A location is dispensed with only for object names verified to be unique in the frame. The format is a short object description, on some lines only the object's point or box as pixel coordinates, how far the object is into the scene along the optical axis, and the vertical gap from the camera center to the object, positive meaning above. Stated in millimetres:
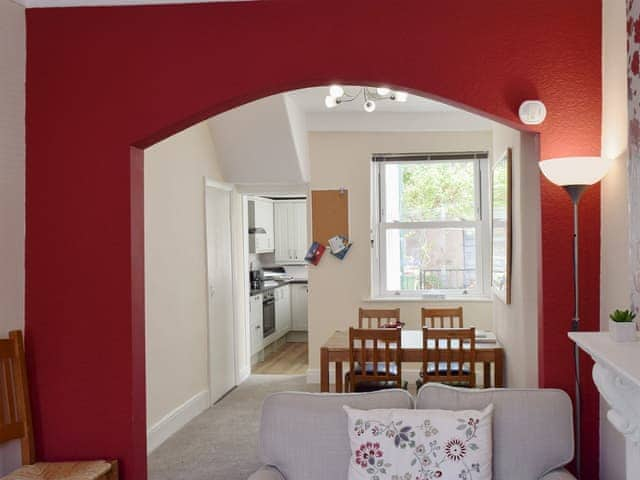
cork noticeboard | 6102 +234
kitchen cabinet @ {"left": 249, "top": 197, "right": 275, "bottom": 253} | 7812 +201
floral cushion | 2199 -770
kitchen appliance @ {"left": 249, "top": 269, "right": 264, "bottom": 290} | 7866 -548
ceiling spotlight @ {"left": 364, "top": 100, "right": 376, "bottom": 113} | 4777 +1036
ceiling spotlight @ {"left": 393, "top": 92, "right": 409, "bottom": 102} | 4489 +1048
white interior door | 5516 -518
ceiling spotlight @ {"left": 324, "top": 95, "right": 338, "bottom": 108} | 4586 +1033
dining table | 4160 -819
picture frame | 3908 +76
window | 6055 +119
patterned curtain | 2207 +337
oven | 7684 -989
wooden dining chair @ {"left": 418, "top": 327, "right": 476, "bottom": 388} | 3936 -806
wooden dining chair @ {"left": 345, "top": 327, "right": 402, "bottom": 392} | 3994 -831
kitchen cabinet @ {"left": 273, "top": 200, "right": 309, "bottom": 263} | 9180 +117
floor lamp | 2424 +223
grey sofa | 2297 -745
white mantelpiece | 1788 -478
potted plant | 2041 -315
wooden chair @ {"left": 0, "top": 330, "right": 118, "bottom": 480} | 2699 -781
